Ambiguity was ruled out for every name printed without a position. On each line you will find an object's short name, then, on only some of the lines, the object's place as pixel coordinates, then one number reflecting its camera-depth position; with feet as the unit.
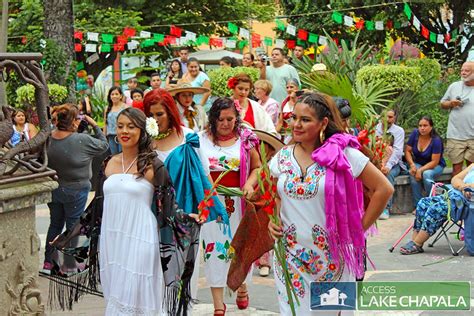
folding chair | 36.32
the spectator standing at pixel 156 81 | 55.77
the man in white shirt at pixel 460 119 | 47.96
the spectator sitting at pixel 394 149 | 46.39
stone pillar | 19.26
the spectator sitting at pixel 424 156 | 46.19
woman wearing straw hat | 32.09
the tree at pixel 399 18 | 85.46
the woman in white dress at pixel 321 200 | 19.53
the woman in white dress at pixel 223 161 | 28.07
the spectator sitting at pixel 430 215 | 36.50
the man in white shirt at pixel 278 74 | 53.72
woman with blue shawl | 25.38
